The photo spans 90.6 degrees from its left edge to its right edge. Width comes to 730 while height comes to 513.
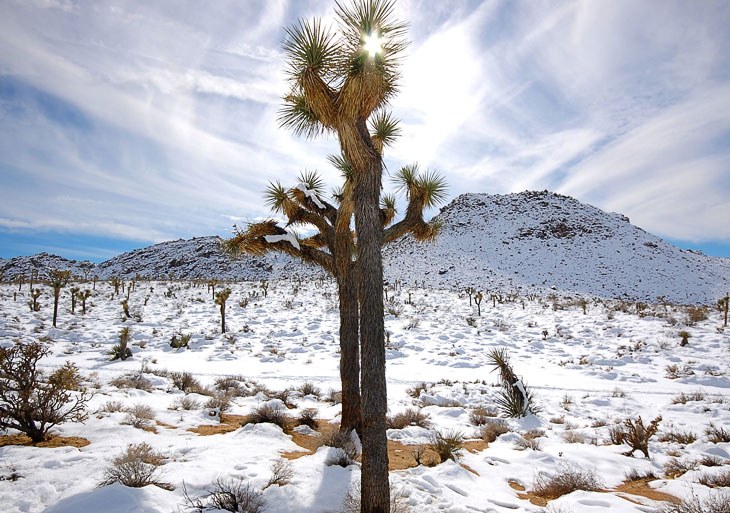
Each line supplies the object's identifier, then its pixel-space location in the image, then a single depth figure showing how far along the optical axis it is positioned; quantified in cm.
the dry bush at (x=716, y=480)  494
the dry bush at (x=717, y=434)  672
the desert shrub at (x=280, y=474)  490
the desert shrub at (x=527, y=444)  699
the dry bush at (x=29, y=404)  570
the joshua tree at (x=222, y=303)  1992
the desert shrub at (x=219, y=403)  884
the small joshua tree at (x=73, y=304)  2119
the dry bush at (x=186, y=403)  868
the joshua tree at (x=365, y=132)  419
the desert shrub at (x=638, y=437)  636
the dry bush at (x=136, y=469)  432
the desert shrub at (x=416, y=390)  1097
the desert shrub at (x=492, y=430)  775
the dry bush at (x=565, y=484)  527
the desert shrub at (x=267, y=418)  766
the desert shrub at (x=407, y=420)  836
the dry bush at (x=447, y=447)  616
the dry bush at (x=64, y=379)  613
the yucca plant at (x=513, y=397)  897
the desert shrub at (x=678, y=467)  564
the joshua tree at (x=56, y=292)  1871
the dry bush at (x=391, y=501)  437
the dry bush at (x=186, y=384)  1044
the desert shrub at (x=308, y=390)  1116
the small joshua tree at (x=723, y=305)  1696
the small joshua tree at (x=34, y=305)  2063
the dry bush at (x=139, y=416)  695
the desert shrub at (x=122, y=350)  1420
